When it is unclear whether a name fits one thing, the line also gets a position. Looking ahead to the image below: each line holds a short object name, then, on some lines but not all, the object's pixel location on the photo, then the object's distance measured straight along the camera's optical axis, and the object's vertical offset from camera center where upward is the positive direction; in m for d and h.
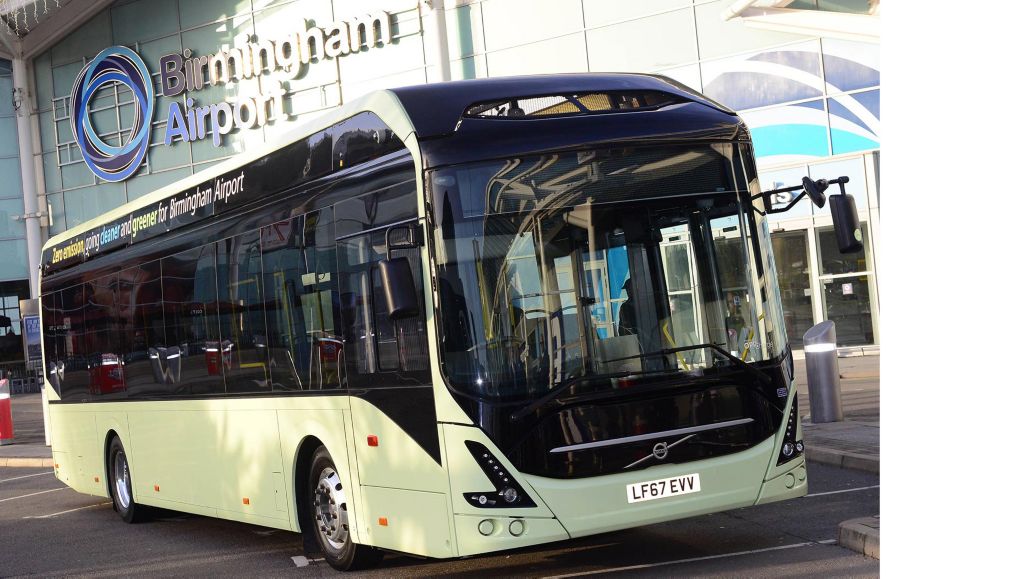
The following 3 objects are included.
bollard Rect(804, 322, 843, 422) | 13.16 -1.11
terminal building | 24.81 +5.91
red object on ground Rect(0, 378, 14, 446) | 22.75 -1.46
